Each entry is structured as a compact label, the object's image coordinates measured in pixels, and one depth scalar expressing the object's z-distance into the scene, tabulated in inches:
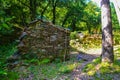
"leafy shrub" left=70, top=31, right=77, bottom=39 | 289.3
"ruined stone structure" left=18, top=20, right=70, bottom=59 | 162.7
